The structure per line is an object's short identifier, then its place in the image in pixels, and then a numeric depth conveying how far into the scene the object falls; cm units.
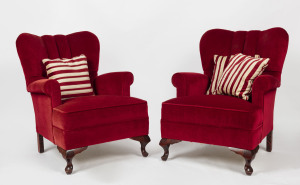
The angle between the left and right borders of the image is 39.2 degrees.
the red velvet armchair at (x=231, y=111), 300
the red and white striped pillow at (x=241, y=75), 334
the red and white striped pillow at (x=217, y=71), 367
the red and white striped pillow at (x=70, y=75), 355
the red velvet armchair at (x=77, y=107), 309
